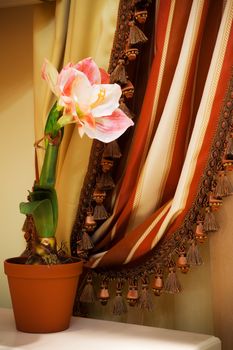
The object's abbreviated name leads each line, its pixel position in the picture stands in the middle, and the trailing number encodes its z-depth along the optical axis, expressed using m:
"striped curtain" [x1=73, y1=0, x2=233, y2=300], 1.15
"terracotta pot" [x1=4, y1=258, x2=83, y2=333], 1.14
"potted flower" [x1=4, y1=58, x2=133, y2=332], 1.08
